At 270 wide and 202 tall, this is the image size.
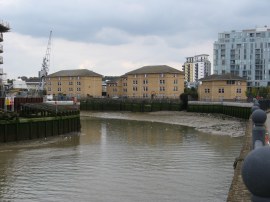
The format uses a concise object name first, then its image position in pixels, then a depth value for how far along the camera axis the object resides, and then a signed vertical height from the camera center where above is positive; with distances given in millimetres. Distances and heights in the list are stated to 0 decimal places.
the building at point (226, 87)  106438 +2659
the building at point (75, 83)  133875 +5062
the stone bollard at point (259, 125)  7785 -588
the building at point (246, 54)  176500 +19200
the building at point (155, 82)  120188 +4683
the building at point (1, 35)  76831 +12355
